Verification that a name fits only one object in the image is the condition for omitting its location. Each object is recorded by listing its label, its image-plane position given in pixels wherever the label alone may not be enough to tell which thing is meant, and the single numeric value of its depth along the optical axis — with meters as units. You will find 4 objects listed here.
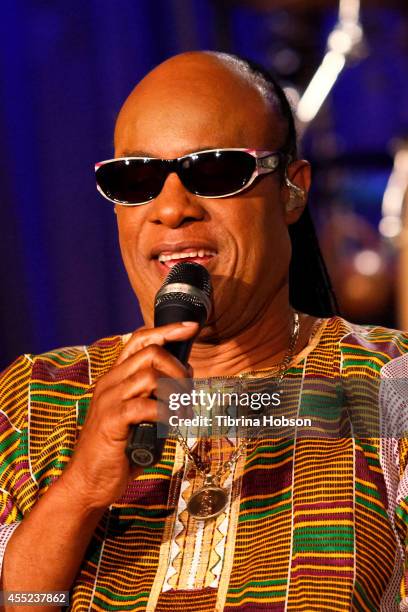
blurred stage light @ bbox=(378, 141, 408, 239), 9.10
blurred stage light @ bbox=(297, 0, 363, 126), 9.24
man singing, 3.28
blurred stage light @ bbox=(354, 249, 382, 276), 9.71
